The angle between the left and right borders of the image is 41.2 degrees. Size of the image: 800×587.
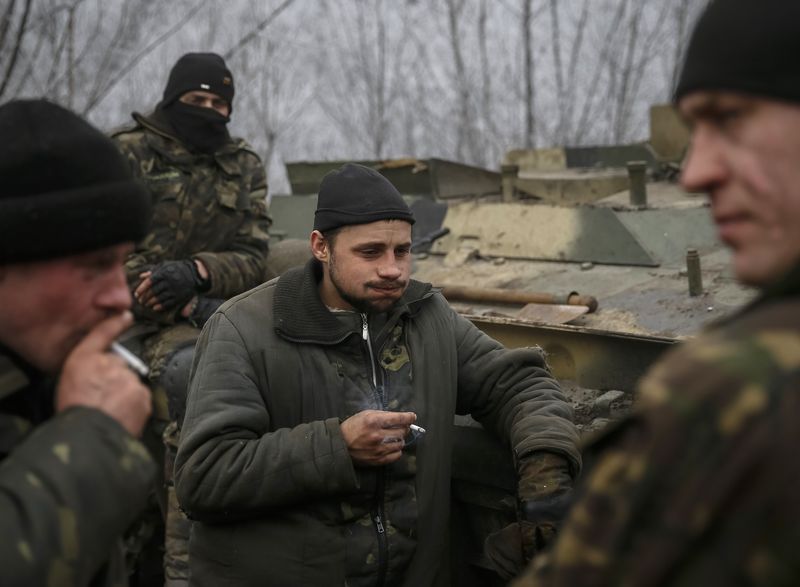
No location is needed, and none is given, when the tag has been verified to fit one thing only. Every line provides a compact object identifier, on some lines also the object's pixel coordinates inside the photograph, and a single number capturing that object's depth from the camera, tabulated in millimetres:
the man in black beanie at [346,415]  2945
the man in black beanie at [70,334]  1543
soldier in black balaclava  4961
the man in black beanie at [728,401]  1132
